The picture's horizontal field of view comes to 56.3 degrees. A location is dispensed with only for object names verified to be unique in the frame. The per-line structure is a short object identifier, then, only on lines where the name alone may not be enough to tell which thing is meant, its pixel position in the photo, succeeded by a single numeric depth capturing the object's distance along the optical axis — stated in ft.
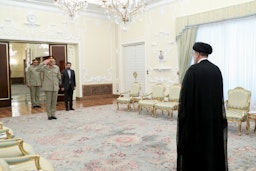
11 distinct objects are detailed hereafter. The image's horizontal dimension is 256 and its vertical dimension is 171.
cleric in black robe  7.90
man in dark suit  25.17
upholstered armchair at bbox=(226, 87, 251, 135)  16.33
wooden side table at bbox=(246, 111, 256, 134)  15.83
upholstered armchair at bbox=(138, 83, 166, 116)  22.65
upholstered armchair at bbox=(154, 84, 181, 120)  20.45
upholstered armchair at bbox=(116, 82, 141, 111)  24.62
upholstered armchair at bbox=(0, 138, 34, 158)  7.75
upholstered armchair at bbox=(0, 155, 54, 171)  6.36
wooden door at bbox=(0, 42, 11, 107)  28.53
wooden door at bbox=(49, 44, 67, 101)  32.14
